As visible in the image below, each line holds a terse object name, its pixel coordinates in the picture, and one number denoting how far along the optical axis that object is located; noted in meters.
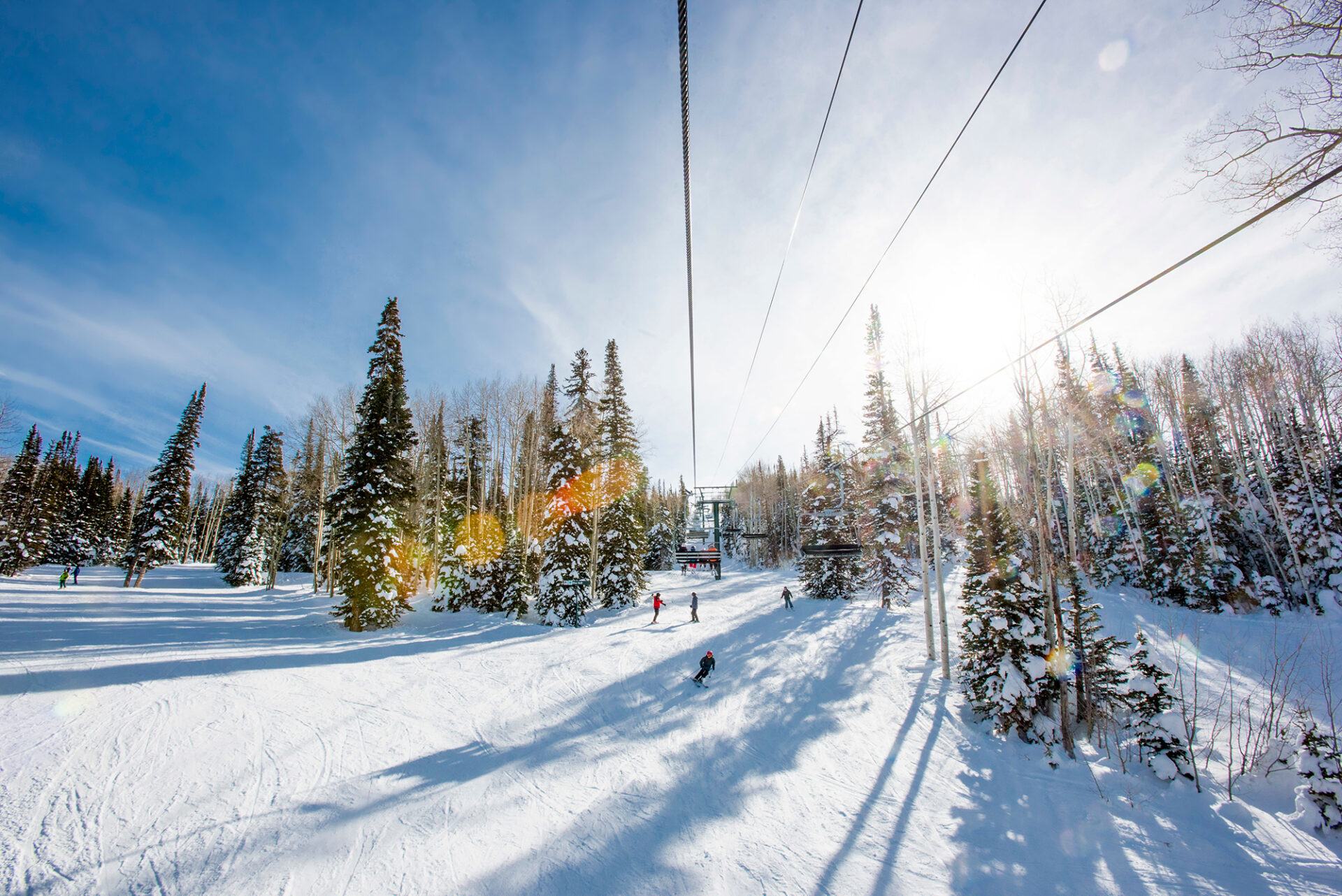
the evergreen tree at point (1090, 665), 10.19
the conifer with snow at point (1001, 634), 10.70
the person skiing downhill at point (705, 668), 13.68
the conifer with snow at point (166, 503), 32.50
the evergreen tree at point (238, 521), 36.56
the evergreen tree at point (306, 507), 30.30
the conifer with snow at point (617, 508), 25.70
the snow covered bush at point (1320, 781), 7.01
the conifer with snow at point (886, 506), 25.27
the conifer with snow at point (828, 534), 28.91
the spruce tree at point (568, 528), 21.88
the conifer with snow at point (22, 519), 34.88
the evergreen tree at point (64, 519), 43.69
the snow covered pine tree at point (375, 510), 19.75
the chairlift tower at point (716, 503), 29.79
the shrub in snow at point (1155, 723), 8.65
